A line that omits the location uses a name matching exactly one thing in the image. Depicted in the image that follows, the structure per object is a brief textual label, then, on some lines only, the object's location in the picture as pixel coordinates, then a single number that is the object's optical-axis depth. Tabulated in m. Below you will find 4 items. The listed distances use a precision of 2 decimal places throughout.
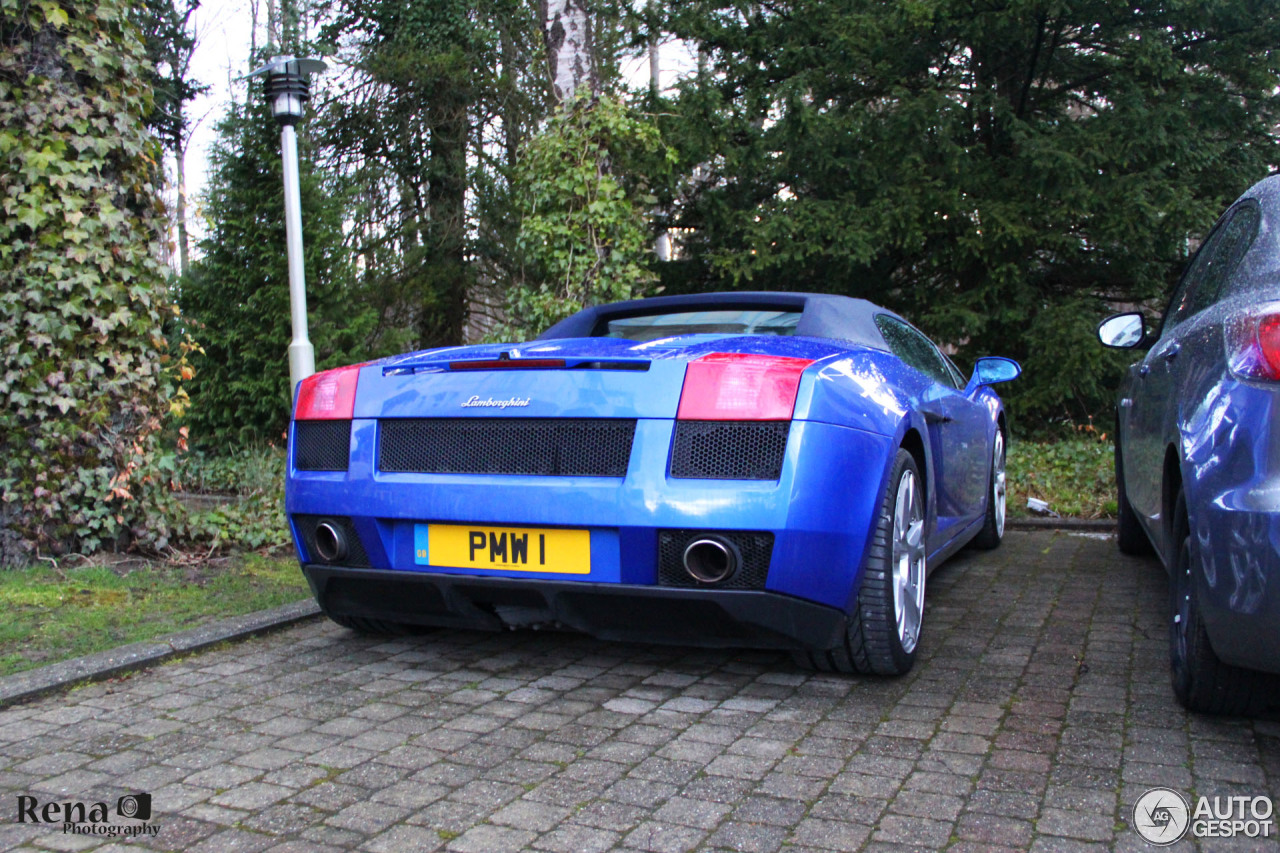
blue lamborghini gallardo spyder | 3.04
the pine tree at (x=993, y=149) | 9.90
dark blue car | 2.52
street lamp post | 8.00
